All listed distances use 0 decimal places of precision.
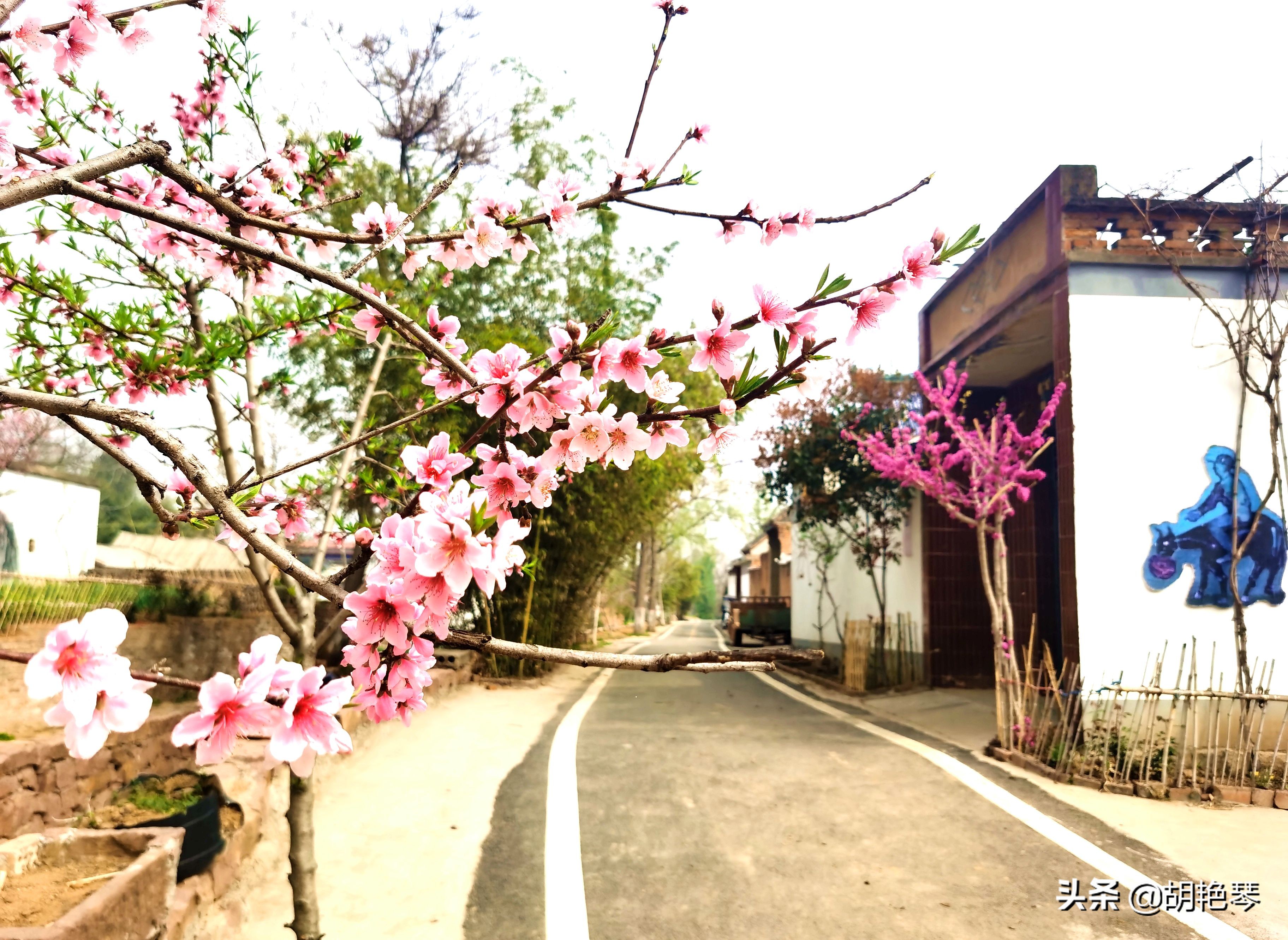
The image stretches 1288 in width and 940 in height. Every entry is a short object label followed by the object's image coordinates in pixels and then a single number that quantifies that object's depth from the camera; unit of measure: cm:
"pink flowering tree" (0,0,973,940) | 114
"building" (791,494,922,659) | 1141
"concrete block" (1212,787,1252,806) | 553
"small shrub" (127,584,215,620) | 770
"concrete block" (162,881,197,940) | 322
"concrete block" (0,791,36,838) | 390
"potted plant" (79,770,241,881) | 366
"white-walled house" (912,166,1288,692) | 645
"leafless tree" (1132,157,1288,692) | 641
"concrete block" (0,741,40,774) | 391
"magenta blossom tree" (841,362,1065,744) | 684
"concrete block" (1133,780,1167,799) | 557
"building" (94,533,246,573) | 1246
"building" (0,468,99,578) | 1836
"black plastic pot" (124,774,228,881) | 356
